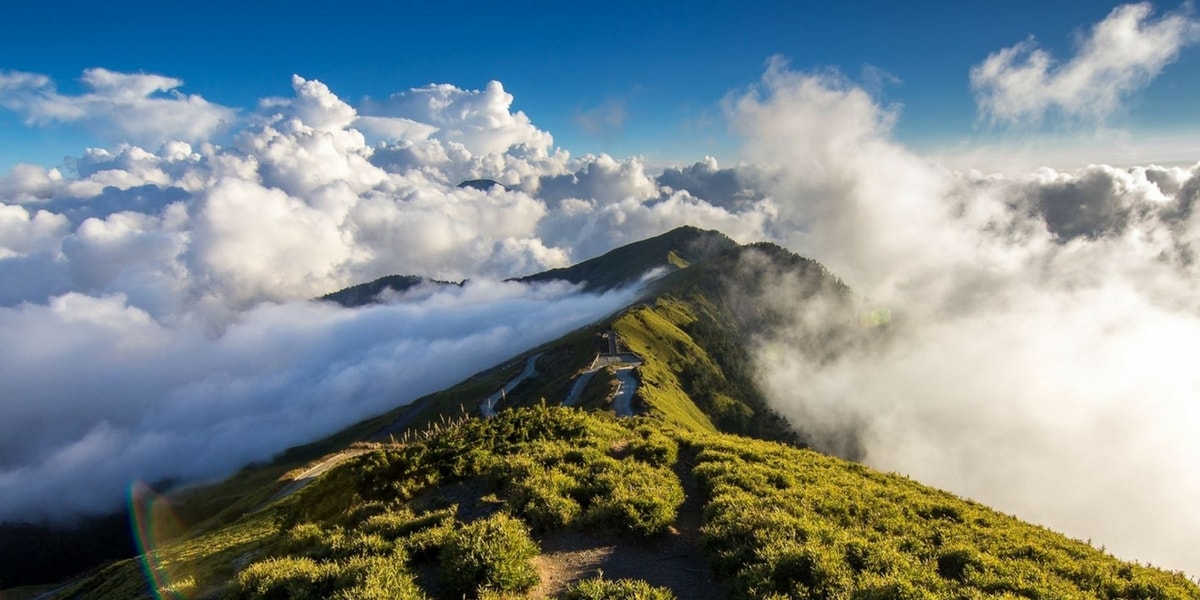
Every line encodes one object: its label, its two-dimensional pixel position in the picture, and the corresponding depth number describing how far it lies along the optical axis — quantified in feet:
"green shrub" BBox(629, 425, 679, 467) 81.05
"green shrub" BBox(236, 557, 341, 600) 40.83
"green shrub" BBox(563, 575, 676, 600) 38.75
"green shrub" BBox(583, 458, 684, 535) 57.00
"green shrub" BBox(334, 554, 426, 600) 38.37
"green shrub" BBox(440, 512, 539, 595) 42.88
